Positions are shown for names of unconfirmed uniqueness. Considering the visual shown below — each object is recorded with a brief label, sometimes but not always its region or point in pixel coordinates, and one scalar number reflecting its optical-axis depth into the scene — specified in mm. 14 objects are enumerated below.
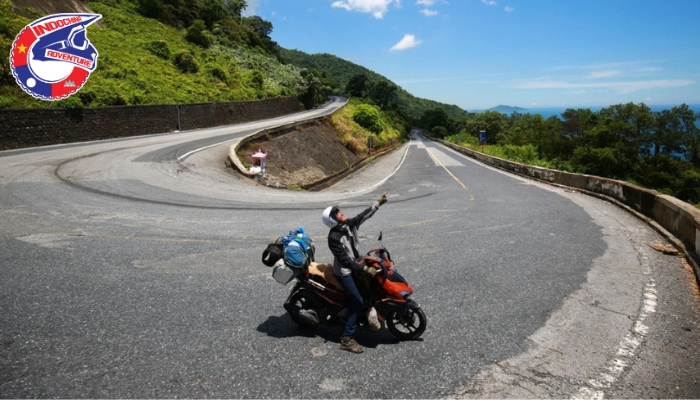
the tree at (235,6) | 129250
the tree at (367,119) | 65062
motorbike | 5148
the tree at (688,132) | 69250
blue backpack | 5020
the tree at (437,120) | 164375
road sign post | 52950
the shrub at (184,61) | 48531
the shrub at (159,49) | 47625
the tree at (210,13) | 81562
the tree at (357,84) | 136500
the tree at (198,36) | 63594
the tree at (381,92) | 142500
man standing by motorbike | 4992
